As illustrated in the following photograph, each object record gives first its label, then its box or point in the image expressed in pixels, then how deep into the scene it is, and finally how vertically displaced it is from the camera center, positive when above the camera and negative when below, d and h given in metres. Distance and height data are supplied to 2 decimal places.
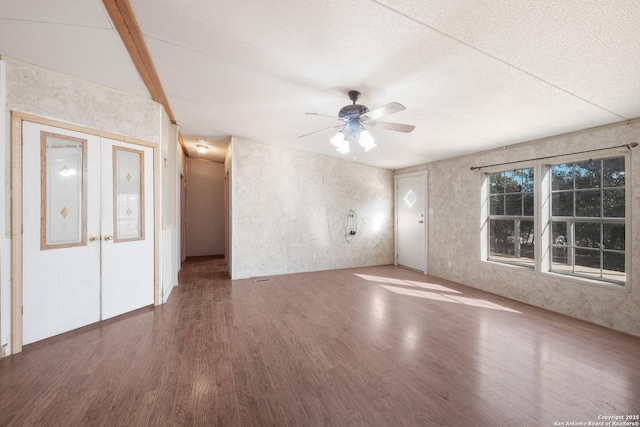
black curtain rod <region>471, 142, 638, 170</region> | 2.68 +0.77
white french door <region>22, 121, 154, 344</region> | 2.31 -0.17
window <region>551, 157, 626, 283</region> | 2.88 -0.08
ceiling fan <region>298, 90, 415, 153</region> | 2.46 +0.95
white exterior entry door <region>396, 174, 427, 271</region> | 5.46 -0.20
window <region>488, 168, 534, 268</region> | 3.73 -0.07
